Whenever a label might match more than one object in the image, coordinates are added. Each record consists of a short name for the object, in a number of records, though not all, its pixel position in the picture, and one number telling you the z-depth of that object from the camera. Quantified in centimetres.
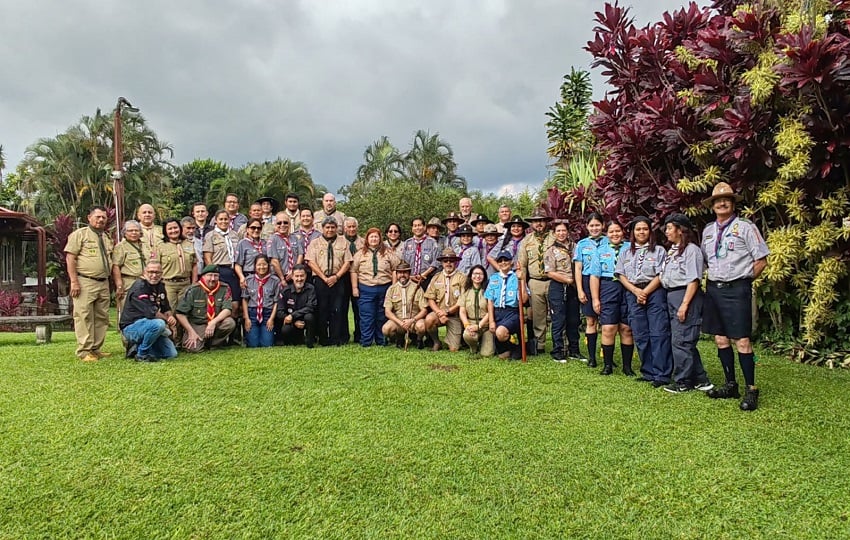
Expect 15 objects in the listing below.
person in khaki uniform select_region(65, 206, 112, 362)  585
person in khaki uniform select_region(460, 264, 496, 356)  637
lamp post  1036
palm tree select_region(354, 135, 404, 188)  2875
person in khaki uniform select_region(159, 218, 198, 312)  659
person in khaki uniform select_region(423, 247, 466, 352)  675
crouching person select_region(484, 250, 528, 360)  618
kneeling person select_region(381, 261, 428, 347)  687
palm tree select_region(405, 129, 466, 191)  2892
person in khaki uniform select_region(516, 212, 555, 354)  639
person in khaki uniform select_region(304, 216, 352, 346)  707
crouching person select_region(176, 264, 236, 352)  648
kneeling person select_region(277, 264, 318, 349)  688
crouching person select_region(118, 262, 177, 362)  580
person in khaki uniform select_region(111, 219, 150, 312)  624
